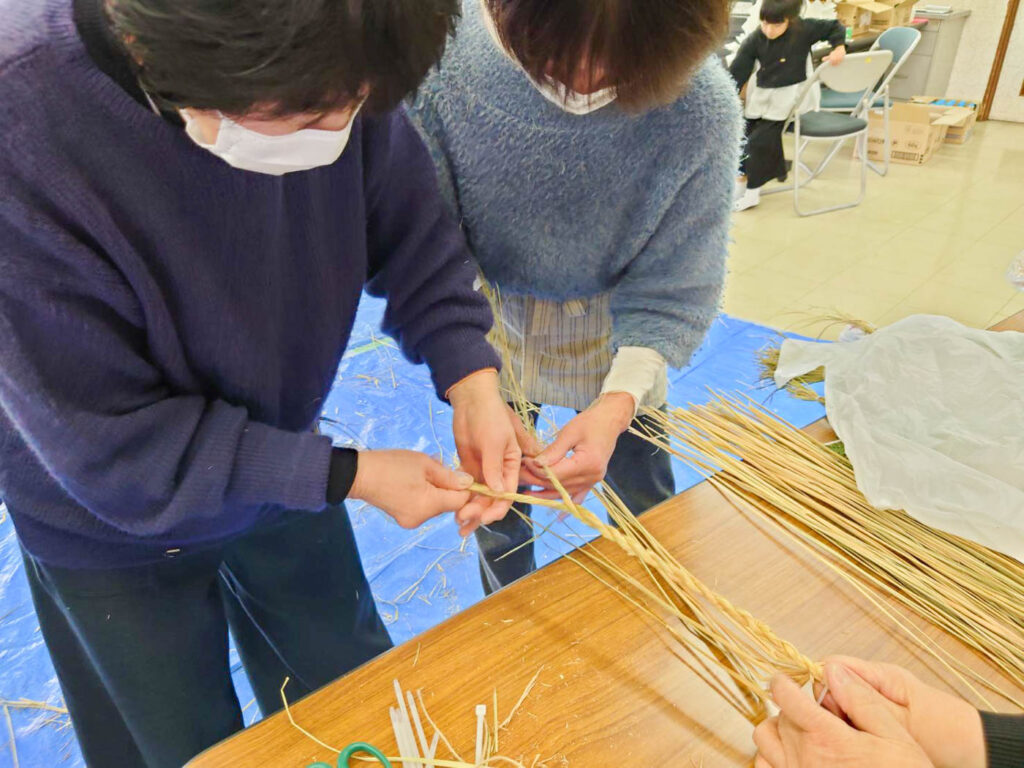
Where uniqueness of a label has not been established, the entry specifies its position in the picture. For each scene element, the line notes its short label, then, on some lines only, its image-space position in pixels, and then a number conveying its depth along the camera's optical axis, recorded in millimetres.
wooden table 760
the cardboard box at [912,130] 5534
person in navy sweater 608
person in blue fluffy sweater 1018
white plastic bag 1033
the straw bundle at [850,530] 915
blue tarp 1694
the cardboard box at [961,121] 5952
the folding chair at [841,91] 4320
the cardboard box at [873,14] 6172
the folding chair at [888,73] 4715
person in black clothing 4582
